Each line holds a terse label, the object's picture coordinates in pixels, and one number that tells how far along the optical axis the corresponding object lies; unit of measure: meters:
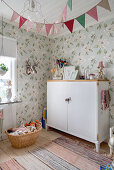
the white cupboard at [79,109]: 2.32
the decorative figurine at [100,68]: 2.54
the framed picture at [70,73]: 2.93
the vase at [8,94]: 2.71
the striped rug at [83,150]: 2.02
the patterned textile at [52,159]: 1.84
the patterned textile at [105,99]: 2.33
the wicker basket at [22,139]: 2.29
